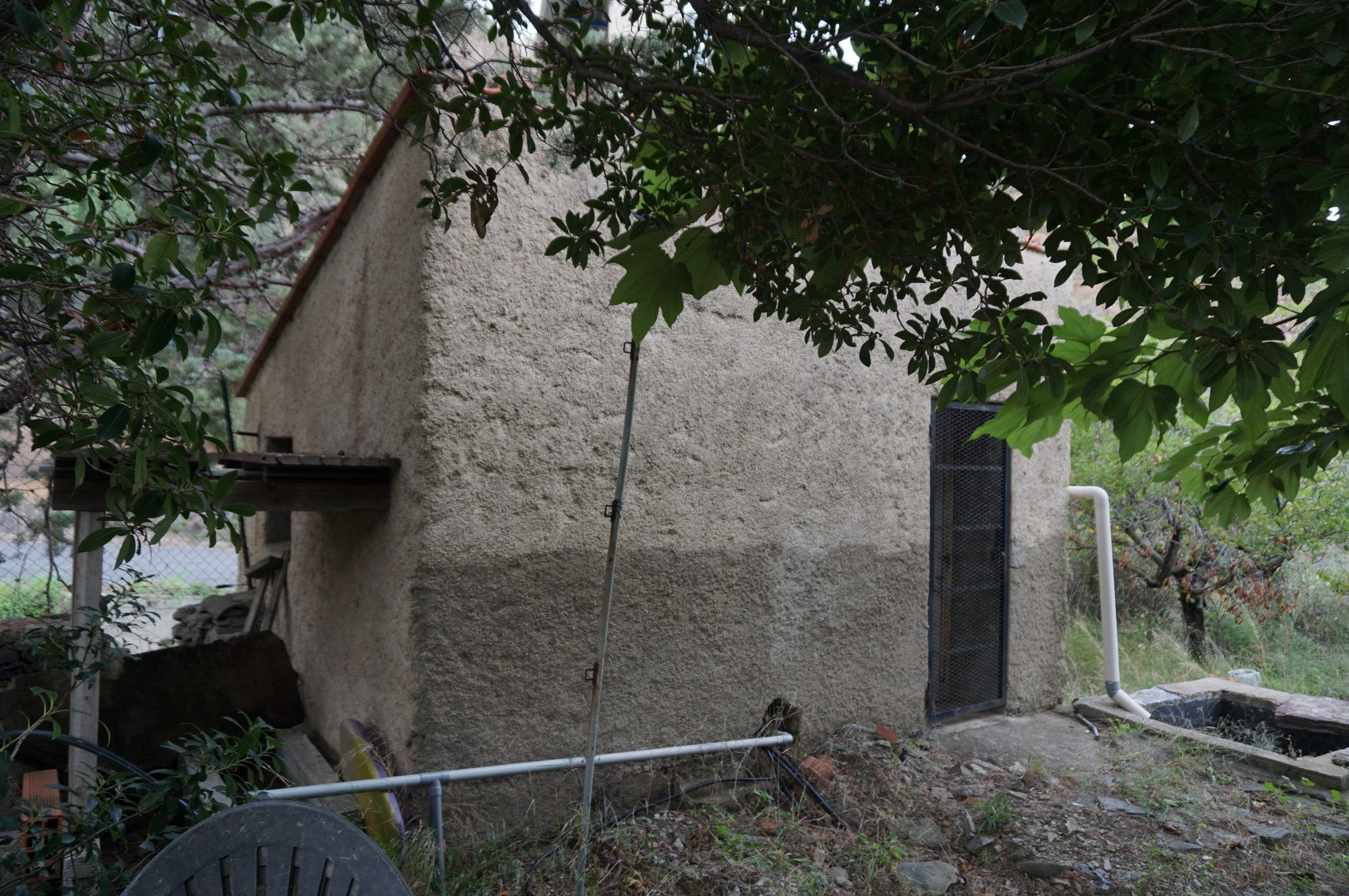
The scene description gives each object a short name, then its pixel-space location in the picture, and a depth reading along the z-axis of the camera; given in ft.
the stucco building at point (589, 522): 11.56
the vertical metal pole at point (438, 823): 9.51
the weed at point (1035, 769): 14.62
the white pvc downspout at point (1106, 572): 19.36
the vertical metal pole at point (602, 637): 8.42
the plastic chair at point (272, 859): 5.19
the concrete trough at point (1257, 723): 15.83
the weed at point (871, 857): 11.12
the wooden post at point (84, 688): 9.91
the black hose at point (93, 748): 5.64
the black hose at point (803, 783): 12.53
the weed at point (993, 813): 12.82
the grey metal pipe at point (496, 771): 8.99
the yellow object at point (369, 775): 10.89
